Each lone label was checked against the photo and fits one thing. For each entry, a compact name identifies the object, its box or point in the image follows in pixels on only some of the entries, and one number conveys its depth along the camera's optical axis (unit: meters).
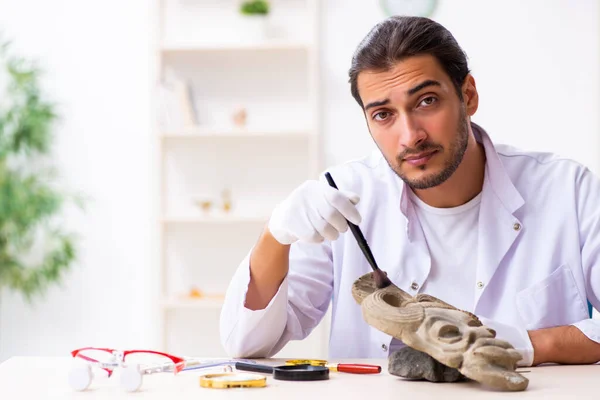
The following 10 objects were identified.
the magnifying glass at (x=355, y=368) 1.33
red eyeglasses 1.22
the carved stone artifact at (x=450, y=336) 1.21
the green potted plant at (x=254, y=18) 2.92
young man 1.56
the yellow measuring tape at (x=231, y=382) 1.24
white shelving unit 3.02
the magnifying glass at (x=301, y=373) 1.28
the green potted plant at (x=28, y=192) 3.11
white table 1.20
